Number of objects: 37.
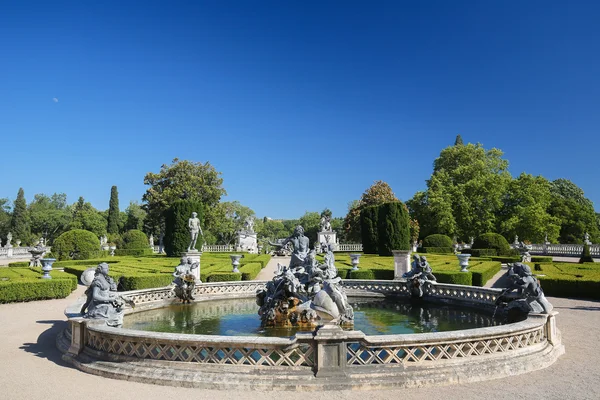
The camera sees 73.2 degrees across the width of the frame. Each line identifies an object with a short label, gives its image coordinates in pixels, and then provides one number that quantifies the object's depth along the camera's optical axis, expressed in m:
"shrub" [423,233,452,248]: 46.04
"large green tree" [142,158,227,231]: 54.09
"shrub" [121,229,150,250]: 48.91
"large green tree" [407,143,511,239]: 51.25
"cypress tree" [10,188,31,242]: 69.88
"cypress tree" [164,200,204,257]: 41.09
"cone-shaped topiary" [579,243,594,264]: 31.22
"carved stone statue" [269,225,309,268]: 13.75
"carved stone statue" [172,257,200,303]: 16.66
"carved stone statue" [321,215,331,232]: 53.76
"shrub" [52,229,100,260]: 34.69
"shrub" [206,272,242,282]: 20.53
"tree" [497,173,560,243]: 48.75
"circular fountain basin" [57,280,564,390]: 6.89
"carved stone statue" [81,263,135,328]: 9.16
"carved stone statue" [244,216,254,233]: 54.34
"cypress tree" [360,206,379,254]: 44.12
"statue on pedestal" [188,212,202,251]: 26.67
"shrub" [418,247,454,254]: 44.91
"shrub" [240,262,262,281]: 21.70
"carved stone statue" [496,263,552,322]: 9.37
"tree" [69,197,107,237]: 71.31
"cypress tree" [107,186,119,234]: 74.25
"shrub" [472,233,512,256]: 40.28
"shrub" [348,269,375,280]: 22.11
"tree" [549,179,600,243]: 59.53
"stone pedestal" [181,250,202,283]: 19.41
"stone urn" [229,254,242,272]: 22.36
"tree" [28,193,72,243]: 80.88
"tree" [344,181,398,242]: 59.03
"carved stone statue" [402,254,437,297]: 16.86
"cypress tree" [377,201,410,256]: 41.91
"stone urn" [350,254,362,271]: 23.23
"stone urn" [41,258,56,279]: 20.06
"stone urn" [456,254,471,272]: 20.48
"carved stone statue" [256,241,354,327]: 12.04
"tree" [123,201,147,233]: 82.44
